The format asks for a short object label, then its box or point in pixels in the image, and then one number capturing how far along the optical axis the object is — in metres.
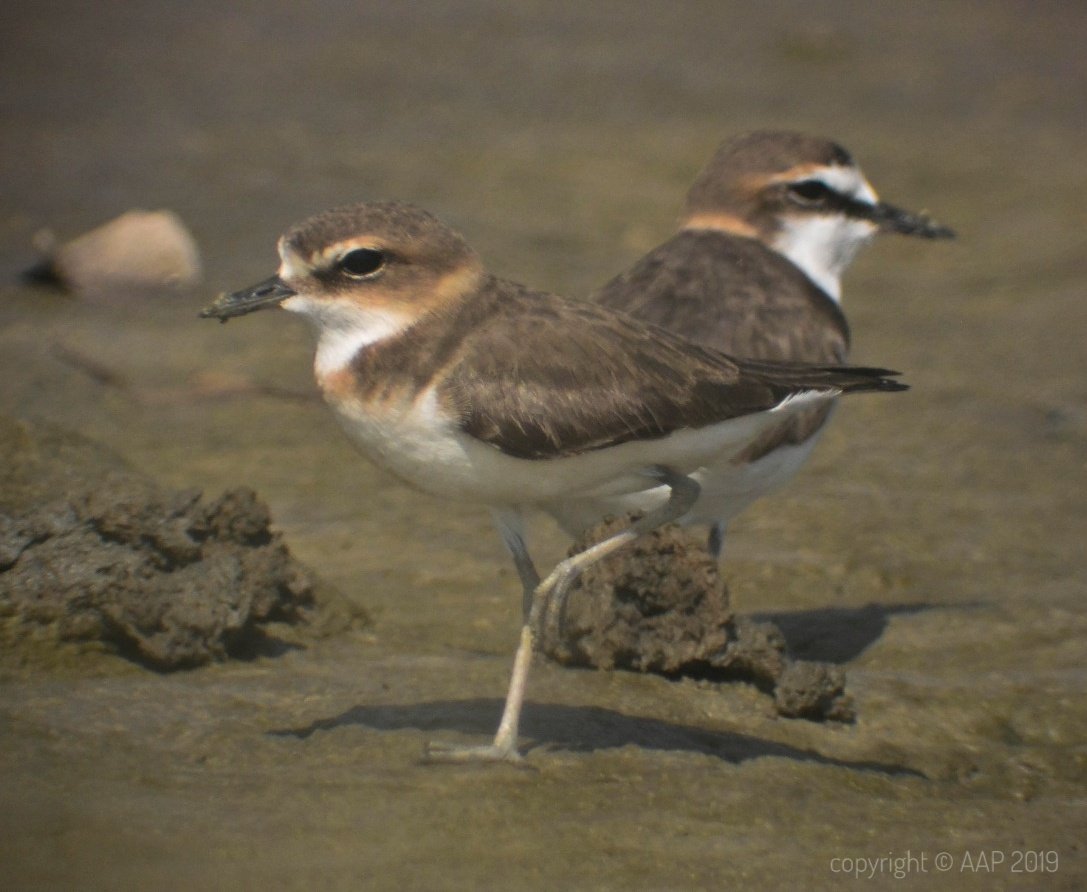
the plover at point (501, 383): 9.73
